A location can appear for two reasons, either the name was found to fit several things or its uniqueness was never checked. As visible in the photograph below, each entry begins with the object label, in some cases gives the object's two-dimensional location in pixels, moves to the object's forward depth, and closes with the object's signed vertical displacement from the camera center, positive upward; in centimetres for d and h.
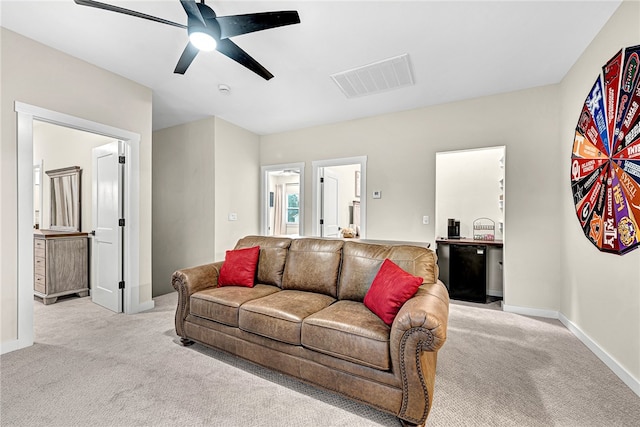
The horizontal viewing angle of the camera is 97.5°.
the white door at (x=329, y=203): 501 +15
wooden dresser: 373 -73
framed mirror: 426 +21
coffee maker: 434 -28
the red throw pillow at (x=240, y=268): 267 -55
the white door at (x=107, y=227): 336 -20
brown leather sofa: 151 -73
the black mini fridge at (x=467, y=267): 384 -79
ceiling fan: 169 +120
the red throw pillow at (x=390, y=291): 177 -53
